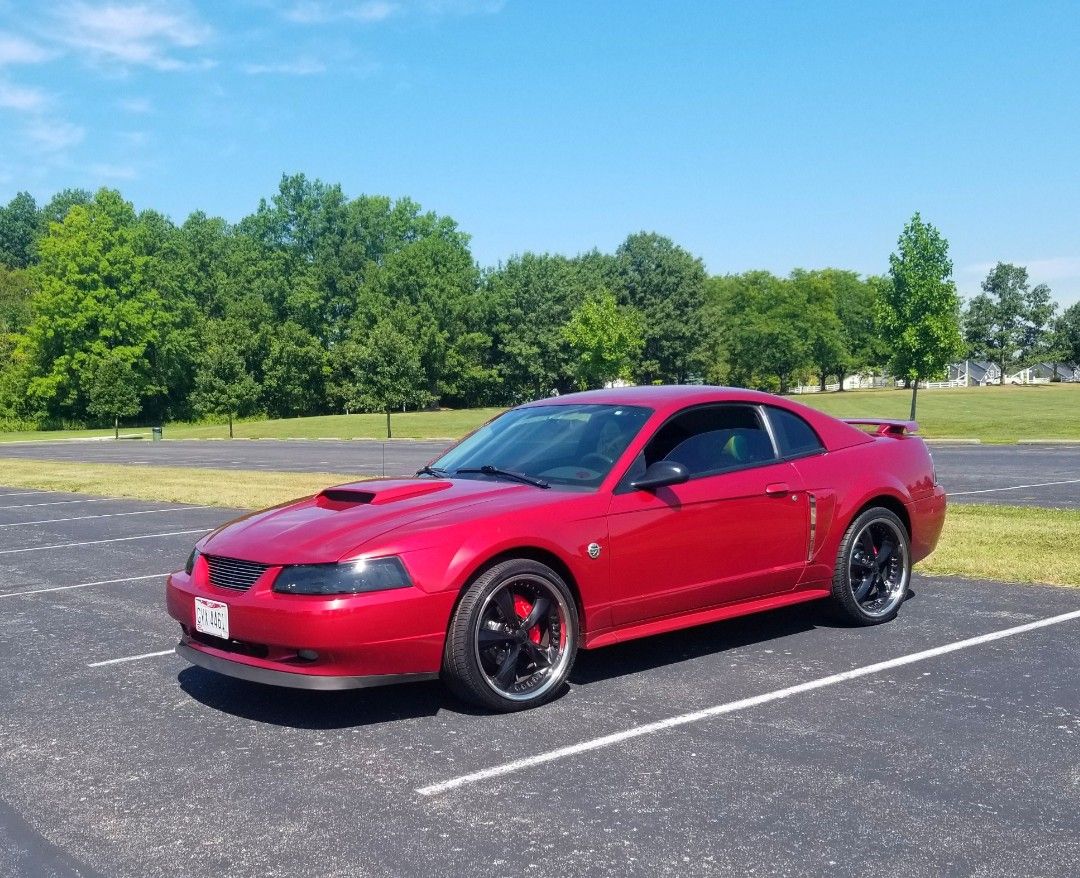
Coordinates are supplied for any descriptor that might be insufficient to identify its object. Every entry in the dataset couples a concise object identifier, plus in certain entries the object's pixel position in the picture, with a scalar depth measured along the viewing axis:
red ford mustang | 4.64
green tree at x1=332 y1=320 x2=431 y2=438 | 58.22
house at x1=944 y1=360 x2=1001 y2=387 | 138.75
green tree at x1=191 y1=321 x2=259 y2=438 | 78.75
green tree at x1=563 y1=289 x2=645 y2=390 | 81.94
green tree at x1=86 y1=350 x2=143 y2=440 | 63.34
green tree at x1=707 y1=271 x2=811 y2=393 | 102.25
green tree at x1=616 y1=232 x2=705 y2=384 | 93.12
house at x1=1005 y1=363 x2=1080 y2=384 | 136.38
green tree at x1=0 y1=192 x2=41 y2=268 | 133.62
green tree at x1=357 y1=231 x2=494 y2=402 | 87.31
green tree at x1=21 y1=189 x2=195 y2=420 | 74.88
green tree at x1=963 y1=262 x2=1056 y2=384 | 132.25
